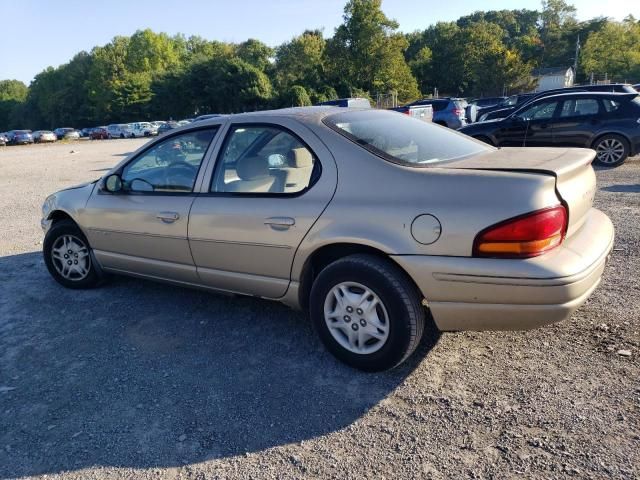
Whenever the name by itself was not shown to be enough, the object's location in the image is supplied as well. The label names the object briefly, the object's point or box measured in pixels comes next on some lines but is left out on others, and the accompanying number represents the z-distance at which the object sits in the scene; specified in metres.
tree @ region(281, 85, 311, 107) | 47.10
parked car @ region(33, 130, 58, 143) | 47.53
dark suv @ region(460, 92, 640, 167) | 9.72
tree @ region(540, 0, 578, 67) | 82.25
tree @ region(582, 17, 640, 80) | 57.06
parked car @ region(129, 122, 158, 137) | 48.94
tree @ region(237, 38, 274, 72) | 78.38
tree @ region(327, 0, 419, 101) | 54.41
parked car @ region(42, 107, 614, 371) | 2.54
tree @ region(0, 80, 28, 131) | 95.06
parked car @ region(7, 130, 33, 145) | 46.81
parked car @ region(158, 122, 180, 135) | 46.11
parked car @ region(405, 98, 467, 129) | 18.78
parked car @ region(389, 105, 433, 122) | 16.91
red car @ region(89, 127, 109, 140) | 49.84
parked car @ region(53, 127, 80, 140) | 52.72
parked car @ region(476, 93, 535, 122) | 17.27
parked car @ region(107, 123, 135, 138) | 49.03
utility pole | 64.68
